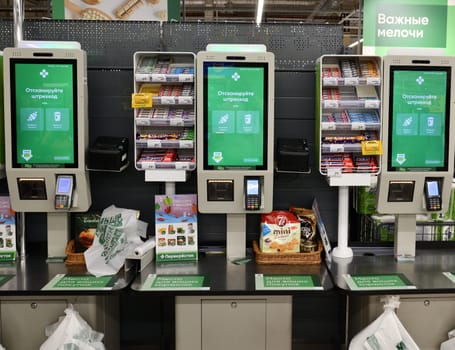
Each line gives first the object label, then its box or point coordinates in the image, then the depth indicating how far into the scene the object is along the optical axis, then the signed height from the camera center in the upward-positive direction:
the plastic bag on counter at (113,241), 2.87 -0.59
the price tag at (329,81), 2.89 +0.38
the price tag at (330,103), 2.90 +0.25
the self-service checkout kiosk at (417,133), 2.93 +0.08
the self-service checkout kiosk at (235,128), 2.87 +0.10
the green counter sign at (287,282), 2.57 -0.75
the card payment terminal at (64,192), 2.89 -0.29
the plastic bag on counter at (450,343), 2.70 -1.10
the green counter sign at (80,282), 2.58 -0.76
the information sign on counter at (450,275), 2.75 -0.75
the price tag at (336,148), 2.93 -0.02
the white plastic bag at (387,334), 2.58 -1.01
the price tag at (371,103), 2.91 +0.25
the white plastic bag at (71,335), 2.56 -1.02
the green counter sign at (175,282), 2.56 -0.75
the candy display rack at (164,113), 2.89 +0.19
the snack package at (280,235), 2.99 -0.56
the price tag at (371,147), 2.90 -0.01
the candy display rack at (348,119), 2.91 +0.16
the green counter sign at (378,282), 2.59 -0.75
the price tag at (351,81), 2.88 +0.38
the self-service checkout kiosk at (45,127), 2.85 +0.10
